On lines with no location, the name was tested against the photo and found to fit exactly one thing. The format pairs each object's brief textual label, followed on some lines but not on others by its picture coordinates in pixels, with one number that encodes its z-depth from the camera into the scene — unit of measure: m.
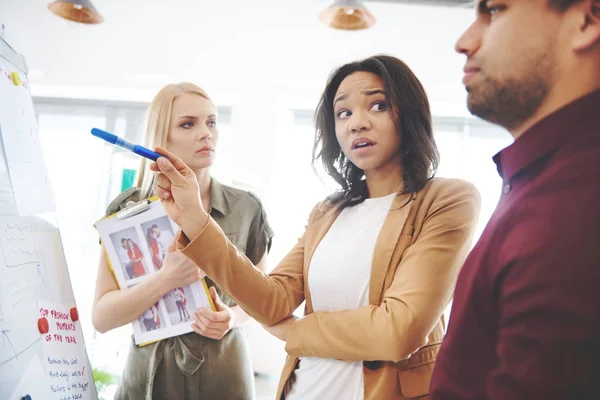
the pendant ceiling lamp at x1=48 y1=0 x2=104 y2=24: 2.46
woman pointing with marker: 0.80
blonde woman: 1.14
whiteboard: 0.87
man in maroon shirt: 0.39
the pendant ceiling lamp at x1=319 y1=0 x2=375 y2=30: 2.44
